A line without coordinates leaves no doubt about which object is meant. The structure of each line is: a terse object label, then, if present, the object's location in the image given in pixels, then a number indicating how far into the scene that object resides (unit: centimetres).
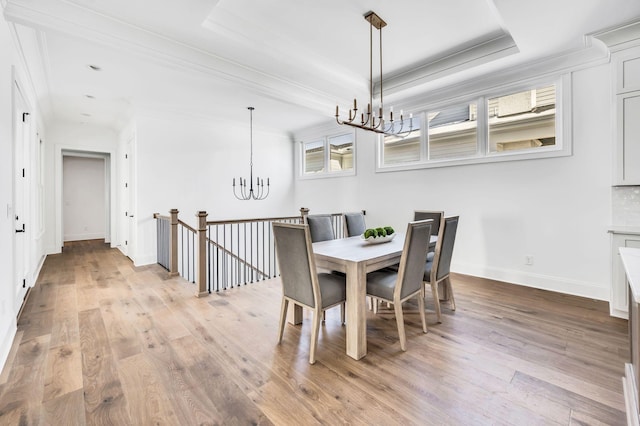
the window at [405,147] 478
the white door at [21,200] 276
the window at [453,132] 418
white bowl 288
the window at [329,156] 603
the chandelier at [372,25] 285
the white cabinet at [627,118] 268
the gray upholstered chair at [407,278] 224
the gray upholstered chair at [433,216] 361
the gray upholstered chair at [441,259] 271
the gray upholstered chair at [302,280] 210
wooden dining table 216
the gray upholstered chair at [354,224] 370
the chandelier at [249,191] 616
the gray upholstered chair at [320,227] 329
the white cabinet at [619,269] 267
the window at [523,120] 357
